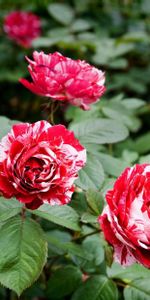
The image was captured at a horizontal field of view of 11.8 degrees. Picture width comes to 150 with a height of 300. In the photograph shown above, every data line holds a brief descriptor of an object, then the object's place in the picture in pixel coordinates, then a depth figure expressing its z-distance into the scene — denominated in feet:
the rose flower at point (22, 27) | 5.42
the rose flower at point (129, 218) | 2.03
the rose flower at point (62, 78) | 2.44
